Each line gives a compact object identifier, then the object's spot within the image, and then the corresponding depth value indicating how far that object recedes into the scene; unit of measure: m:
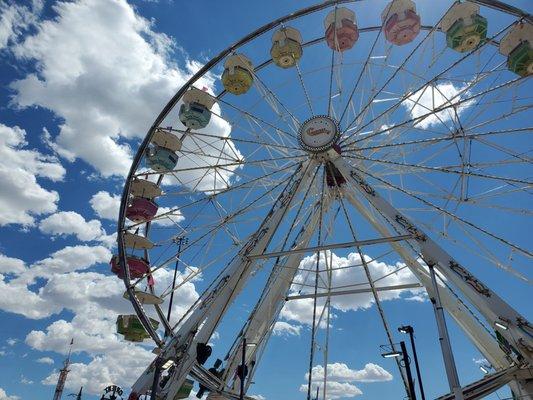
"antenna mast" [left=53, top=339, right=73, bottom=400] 77.19
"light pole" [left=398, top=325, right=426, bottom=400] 12.84
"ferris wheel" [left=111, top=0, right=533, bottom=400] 9.41
